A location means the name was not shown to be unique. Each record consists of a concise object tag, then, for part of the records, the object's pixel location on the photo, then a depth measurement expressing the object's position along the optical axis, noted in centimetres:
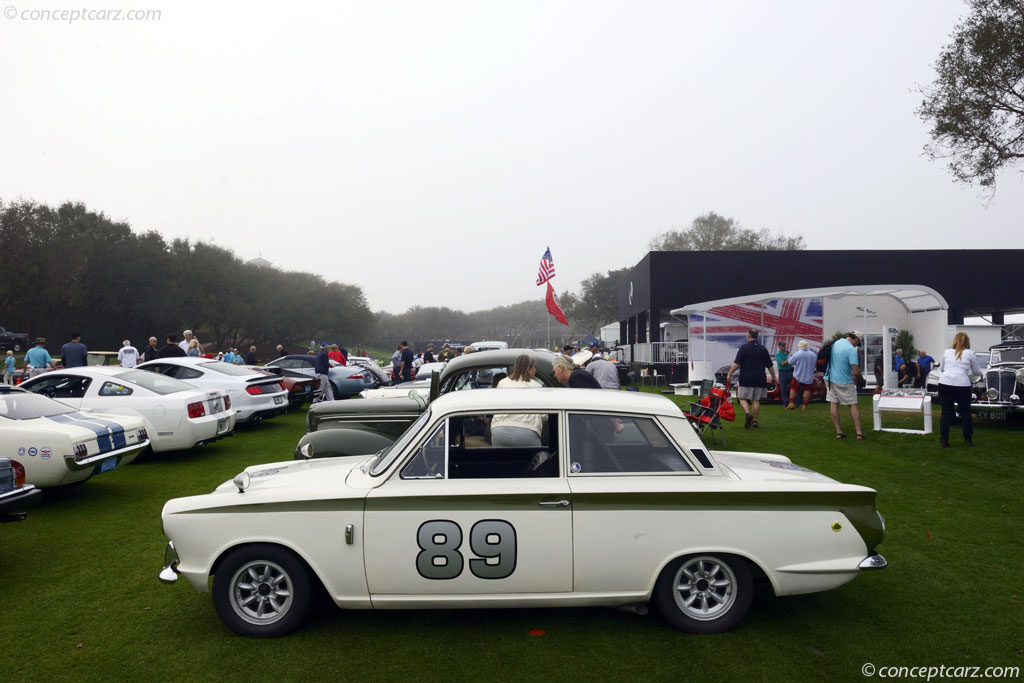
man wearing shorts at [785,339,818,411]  1669
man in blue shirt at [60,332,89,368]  1638
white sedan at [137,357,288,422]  1331
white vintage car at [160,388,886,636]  400
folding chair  1067
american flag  2219
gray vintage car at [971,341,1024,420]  1239
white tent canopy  2097
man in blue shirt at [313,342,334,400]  1733
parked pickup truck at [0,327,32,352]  3716
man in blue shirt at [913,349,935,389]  2036
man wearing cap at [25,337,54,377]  1702
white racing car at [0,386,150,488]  689
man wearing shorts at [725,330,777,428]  1245
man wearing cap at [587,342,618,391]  994
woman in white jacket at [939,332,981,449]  1027
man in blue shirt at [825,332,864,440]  1116
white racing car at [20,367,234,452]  1002
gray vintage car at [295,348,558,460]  786
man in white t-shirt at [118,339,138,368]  1730
